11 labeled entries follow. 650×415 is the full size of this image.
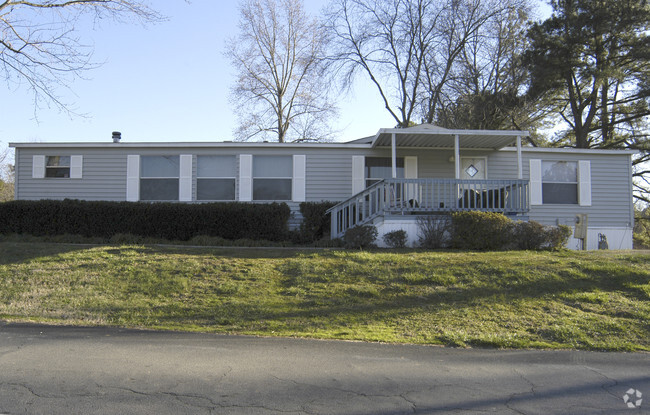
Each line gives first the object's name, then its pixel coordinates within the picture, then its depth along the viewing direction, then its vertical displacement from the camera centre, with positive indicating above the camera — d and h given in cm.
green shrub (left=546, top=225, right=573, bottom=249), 1140 -28
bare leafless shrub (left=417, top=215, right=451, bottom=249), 1170 -18
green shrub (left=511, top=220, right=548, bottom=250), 1138 -28
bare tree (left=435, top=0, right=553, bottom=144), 2434 +726
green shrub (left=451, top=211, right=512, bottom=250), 1126 -17
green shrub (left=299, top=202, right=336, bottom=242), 1424 +12
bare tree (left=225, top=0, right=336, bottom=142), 3022 +908
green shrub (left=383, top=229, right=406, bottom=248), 1167 -38
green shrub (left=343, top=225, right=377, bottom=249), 1142 -33
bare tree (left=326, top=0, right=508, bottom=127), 2545 +987
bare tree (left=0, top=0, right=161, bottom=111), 1310 +598
